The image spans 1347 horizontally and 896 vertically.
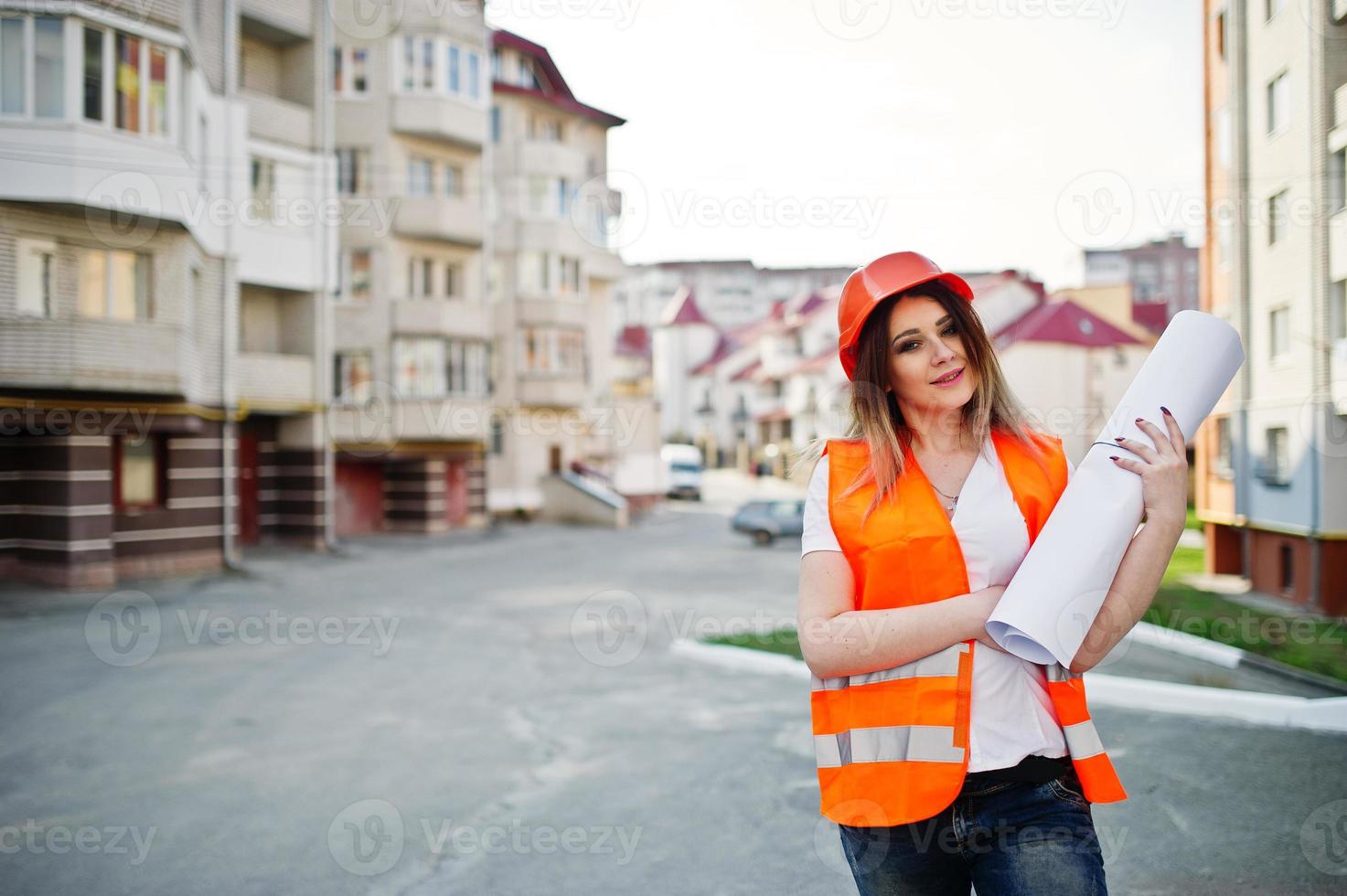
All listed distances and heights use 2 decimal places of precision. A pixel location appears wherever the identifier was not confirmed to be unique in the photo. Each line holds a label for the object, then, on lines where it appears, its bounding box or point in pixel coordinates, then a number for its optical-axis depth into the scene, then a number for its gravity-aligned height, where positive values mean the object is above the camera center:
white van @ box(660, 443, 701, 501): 49.00 -1.31
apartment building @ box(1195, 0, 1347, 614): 14.32 +2.59
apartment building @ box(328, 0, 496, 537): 28.27 +5.62
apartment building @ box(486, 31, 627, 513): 34.81 +6.17
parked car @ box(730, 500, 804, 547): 27.39 -1.99
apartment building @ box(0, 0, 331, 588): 16.02 +3.23
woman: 2.07 -0.40
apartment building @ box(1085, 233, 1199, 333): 83.38 +15.33
